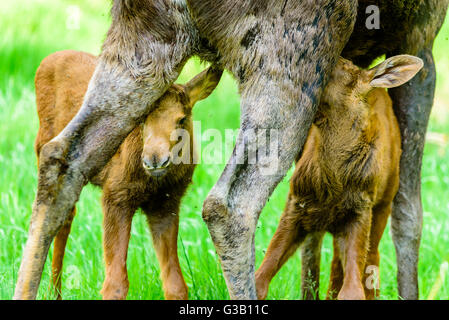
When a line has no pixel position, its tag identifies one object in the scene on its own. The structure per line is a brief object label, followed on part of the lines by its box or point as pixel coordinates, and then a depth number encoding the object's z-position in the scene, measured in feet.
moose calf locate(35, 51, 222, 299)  27.12
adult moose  25.11
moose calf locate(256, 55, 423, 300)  28.09
